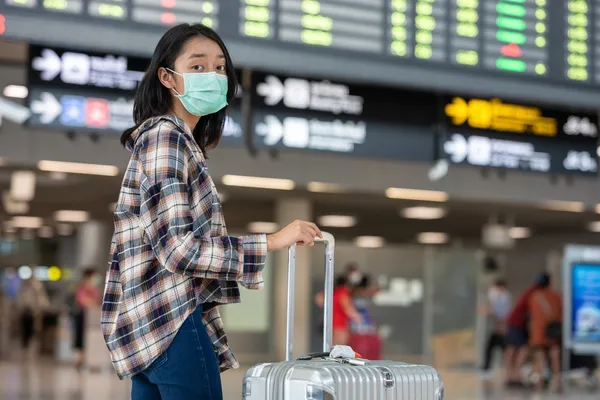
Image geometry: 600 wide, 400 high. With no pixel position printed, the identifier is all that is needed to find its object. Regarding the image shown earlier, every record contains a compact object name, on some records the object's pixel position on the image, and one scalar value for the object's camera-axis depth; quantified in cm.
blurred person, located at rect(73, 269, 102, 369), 1662
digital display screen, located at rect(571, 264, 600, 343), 1355
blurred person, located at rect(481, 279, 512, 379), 1650
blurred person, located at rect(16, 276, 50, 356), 2622
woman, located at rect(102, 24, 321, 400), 221
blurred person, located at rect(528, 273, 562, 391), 1408
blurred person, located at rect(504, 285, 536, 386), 1451
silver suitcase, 239
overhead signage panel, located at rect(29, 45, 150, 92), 859
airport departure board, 830
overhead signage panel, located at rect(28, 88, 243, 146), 861
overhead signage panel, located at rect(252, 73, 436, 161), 954
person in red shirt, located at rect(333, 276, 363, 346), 1341
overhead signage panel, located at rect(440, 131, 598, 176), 1030
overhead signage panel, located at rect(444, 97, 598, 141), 1026
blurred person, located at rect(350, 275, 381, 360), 1322
